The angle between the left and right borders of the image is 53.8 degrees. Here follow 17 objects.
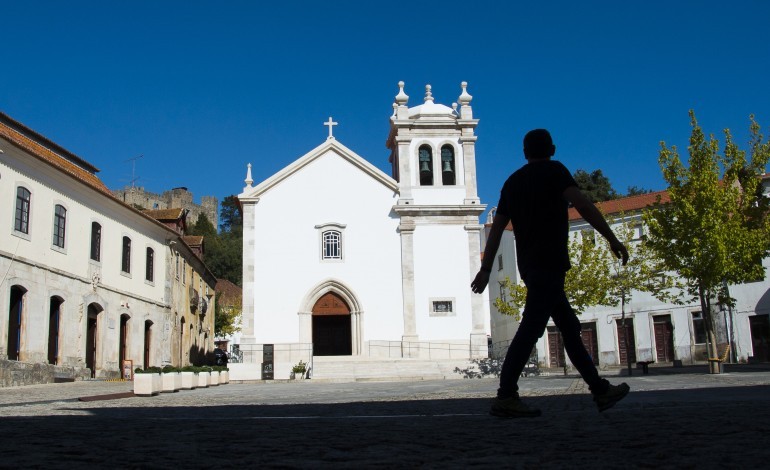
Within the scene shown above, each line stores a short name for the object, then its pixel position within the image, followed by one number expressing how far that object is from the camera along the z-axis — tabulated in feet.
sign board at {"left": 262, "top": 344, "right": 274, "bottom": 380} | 92.89
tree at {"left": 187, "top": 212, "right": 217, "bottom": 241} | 298.72
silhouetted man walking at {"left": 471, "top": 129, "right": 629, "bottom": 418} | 17.38
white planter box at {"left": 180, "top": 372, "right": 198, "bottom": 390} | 58.29
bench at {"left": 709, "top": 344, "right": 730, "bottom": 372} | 65.05
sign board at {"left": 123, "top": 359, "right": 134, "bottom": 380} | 90.48
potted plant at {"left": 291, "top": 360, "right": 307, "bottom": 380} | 90.90
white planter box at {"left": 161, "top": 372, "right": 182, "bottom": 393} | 51.72
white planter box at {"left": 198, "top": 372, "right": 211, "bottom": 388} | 64.78
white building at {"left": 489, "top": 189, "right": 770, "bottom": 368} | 110.52
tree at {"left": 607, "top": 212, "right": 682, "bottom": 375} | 88.60
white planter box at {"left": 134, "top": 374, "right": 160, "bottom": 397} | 47.44
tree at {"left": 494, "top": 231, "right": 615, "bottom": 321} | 89.30
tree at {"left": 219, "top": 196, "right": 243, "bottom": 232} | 372.17
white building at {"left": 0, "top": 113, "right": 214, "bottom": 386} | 70.54
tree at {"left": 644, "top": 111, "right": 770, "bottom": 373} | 68.33
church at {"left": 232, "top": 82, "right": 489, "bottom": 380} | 105.09
